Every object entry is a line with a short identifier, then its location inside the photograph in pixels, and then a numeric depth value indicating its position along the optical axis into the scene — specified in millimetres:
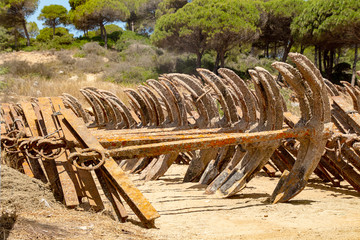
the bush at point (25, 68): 25562
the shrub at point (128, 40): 38125
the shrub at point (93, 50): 34156
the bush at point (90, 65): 29797
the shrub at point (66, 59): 30741
